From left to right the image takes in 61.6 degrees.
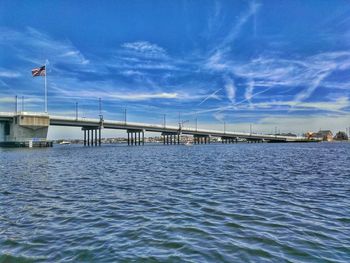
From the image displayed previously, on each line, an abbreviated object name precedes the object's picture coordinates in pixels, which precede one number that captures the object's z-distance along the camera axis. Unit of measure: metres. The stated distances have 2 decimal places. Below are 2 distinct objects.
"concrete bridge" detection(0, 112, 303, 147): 105.75
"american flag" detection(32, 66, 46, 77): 89.12
